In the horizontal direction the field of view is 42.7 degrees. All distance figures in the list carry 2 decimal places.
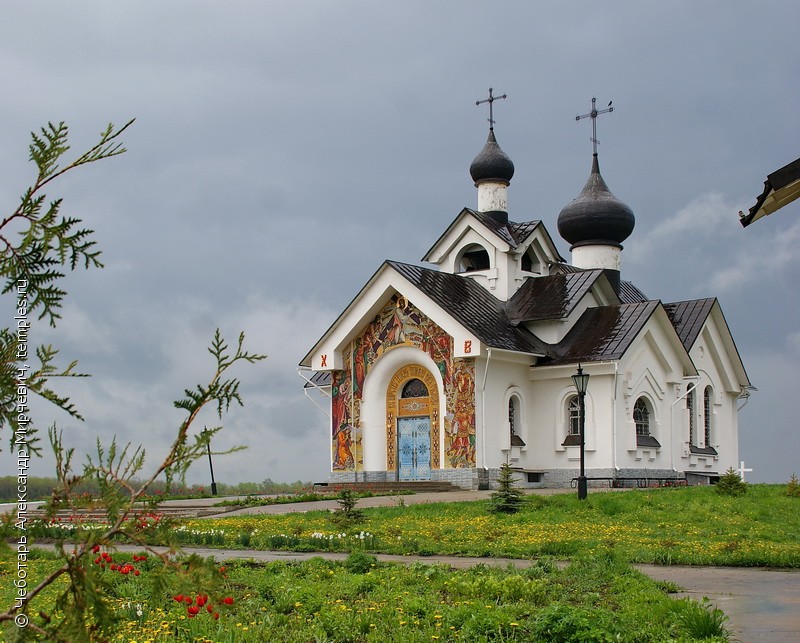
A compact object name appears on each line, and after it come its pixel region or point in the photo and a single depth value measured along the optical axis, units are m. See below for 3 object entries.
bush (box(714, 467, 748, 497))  22.95
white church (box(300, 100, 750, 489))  29.31
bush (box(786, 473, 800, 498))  23.02
